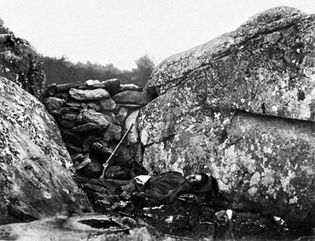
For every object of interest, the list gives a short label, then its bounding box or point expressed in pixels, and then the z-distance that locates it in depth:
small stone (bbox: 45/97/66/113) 11.41
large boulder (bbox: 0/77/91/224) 7.17
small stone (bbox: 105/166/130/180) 10.57
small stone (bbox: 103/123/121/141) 11.34
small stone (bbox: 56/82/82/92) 11.89
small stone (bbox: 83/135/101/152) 10.97
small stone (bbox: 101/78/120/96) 12.29
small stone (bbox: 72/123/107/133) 11.12
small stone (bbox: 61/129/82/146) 11.04
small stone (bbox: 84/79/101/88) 12.09
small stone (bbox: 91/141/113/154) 10.96
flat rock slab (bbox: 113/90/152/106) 11.96
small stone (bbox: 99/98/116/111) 11.87
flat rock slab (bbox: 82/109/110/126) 11.30
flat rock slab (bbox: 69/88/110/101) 11.70
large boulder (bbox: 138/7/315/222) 9.09
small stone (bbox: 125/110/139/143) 11.30
